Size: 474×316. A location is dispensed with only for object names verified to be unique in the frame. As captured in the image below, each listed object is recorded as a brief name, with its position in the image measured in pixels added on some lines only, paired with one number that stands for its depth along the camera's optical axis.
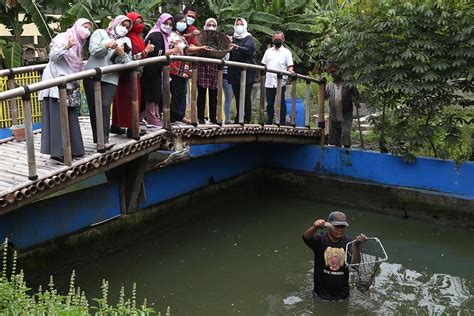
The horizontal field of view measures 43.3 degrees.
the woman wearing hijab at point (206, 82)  8.67
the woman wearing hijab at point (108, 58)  6.46
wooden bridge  5.80
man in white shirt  10.01
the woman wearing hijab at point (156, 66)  7.55
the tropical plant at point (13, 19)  11.96
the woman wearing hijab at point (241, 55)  9.09
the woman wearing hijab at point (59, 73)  6.04
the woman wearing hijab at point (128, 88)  7.04
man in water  6.04
